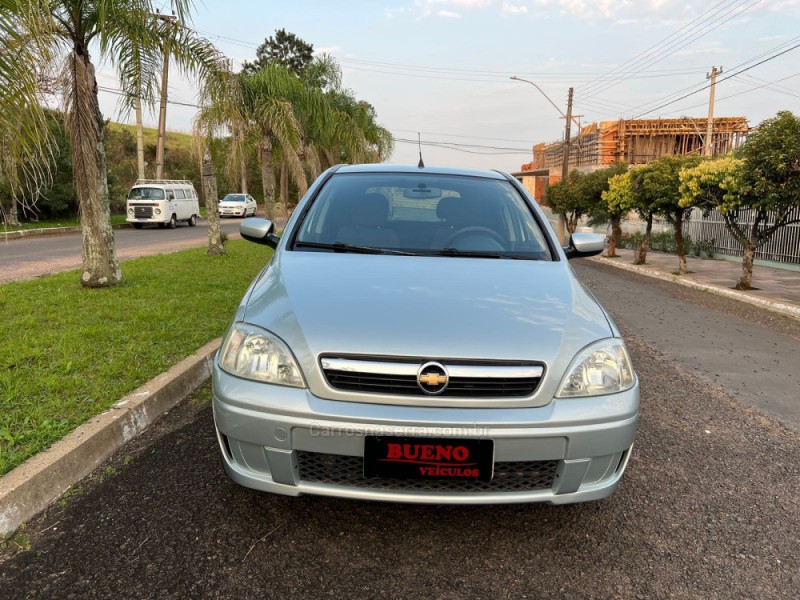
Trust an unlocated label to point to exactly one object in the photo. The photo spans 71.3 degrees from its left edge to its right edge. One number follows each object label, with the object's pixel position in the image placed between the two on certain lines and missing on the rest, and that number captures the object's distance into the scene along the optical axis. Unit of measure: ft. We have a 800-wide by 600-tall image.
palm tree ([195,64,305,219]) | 43.92
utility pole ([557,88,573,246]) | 83.99
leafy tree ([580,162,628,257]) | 57.06
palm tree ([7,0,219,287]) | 20.99
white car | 112.57
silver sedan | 6.49
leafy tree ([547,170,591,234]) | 65.46
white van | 73.00
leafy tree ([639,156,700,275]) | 41.45
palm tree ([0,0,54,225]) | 9.14
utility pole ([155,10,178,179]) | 77.67
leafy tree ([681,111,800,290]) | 28.45
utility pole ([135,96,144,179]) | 74.70
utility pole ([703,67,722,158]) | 91.14
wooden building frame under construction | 131.13
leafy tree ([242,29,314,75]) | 154.51
